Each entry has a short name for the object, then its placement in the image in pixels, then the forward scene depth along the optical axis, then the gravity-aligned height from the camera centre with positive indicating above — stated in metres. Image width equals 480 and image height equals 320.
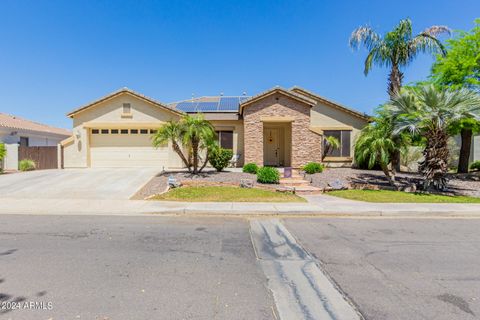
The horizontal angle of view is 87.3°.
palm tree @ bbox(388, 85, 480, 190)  10.99 +1.87
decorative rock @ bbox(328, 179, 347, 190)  12.08 -1.27
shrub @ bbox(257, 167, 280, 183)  12.59 -0.89
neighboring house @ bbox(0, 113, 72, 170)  17.17 +2.05
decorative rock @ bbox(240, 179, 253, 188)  11.91 -1.23
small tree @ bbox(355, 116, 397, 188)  11.99 +0.73
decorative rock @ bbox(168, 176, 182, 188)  11.67 -1.19
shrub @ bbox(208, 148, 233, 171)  14.91 -0.01
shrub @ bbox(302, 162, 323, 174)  14.90 -0.56
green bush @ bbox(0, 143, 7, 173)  16.05 +0.33
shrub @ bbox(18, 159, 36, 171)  16.69 -0.58
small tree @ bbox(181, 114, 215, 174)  12.91 +1.31
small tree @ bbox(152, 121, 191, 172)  13.16 +1.27
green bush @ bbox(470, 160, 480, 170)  17.95 -0.38
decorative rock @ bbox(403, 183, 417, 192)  11.83 -1.36
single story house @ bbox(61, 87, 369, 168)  16.33 +1.92
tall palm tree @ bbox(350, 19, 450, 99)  15.84 +7.30
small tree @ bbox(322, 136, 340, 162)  17.59 +0.97
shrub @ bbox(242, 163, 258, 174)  14.70 -0.58
